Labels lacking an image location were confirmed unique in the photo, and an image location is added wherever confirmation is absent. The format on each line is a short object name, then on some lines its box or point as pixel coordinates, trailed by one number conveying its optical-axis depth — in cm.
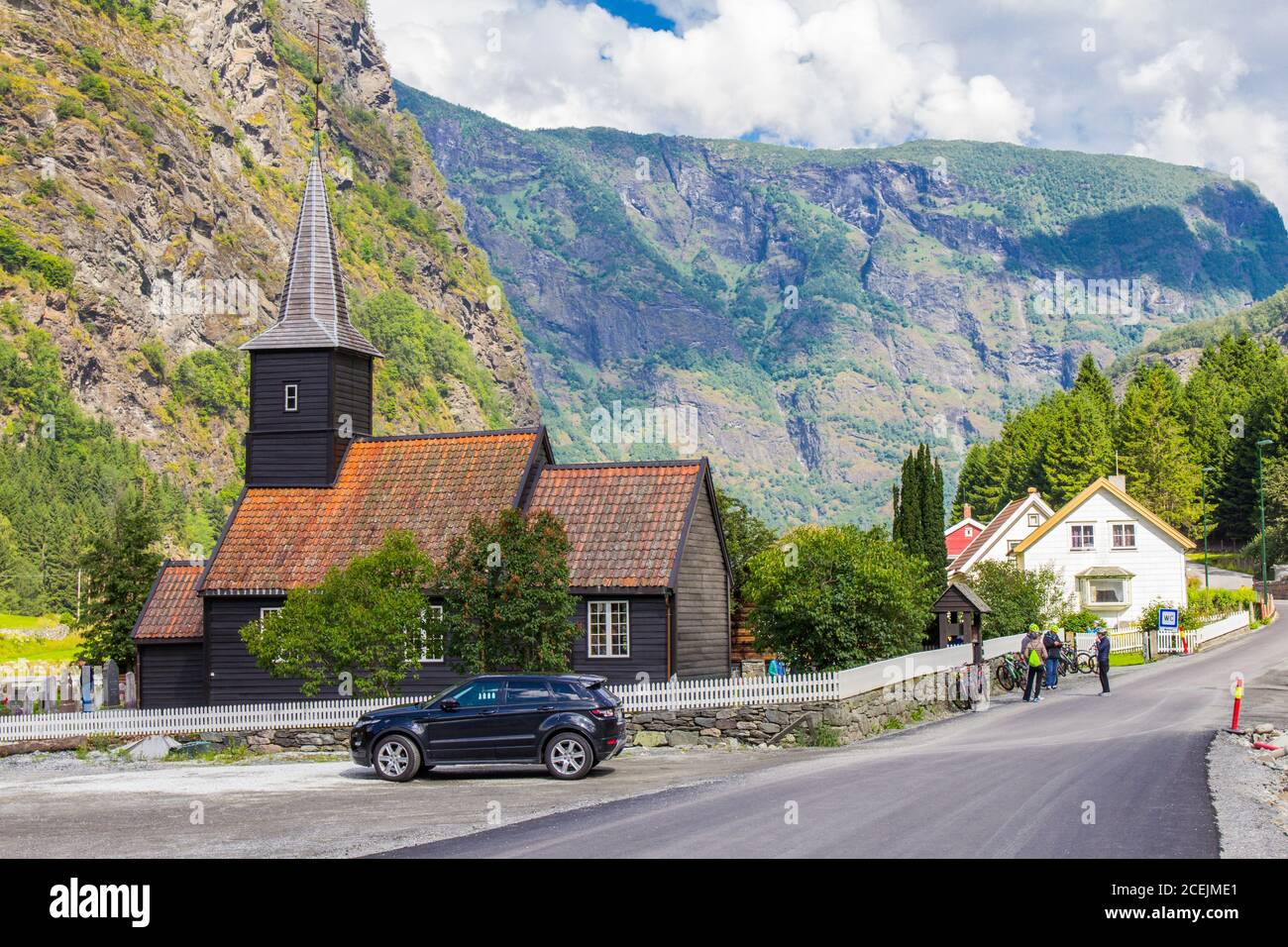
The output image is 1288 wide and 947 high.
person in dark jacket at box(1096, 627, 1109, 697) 3909
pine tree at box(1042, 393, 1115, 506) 10662
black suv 2294
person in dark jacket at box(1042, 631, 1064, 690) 4094
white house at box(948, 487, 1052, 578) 8356
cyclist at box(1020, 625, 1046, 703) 3822
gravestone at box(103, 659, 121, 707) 4600
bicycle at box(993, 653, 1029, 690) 4369
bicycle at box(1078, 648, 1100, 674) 4941
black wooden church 3747
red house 10994
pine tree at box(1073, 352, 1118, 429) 12388
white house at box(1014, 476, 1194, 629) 7194
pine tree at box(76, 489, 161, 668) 4778
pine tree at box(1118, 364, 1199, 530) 10781
